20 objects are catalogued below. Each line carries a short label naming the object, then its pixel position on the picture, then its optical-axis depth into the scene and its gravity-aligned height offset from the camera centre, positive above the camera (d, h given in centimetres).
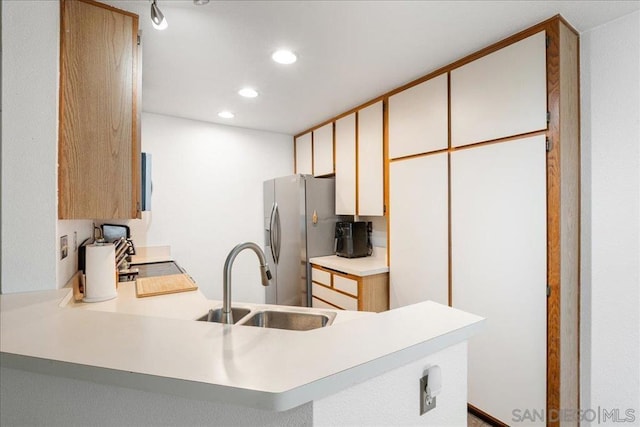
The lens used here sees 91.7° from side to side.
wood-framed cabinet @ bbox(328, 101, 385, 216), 276 +47
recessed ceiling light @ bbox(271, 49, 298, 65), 197 +101
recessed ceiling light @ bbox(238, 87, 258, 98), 256 +101
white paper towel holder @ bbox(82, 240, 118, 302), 149 -29
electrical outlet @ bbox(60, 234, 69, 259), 140 -16
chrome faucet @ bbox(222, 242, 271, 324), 111 -24
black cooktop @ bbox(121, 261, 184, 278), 223 -45
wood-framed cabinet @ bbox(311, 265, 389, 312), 257 -70
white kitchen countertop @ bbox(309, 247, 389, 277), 258 -48
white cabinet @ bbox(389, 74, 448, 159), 218 +70
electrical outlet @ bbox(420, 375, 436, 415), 82 -50
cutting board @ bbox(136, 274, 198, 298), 169 -43
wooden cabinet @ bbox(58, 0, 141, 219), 131 +44
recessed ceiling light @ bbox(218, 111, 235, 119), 318 +102
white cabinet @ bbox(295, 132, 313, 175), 381 +72
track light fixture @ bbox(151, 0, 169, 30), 134 +87
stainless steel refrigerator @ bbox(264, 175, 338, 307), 311 -21
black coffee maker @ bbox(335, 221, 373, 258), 311 -29
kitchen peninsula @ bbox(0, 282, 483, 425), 62 -33
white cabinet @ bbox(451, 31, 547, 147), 167 +69
